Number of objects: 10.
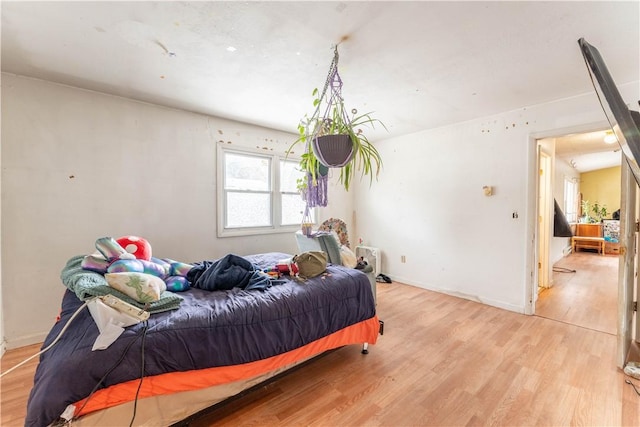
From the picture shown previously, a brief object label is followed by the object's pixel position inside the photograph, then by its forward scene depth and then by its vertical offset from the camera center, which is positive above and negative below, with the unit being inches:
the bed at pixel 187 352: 44.4 -28.8
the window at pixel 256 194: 140.9 +10.1
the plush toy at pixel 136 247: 83.3 -11.2
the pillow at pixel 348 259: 109.0 -19.7
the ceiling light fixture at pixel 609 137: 141.2 +40.3
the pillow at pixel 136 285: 57.1 -16.0
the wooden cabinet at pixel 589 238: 263.6 -27.1
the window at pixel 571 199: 270.6 +13.0
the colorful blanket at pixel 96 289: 53.3 -16.2
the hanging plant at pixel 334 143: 70.1 +18.3
